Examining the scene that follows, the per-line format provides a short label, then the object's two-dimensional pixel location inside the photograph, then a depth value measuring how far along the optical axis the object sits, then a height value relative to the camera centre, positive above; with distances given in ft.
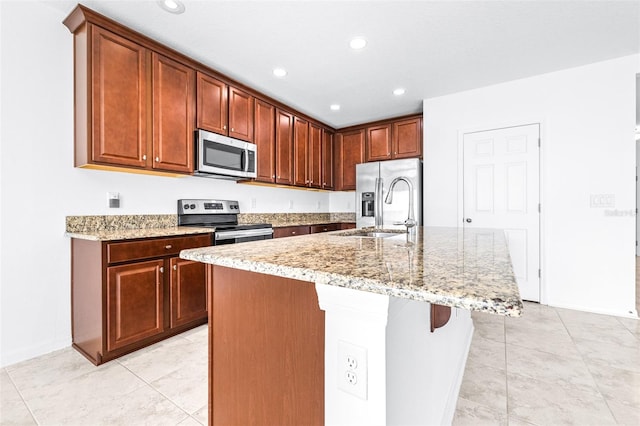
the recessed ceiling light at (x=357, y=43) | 7.88 +4.54
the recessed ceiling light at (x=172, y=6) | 6.48 +4.56
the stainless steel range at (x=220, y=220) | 8.71 -0.27
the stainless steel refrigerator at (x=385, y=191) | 12.35 +0.90
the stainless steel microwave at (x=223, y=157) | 8.88 +1.77
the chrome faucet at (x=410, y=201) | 5.38 +0.20
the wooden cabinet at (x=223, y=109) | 9.11 +3.39
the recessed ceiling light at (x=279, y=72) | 9.59 +4.57
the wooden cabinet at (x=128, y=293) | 6.24 -1.86
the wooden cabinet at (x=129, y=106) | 6.78 +2.67
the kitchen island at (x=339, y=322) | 2.00 -0.99
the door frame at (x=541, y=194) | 10.10 +0.58
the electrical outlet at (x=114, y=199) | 7.88 +0.35
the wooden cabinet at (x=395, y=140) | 13.19 +3.30
